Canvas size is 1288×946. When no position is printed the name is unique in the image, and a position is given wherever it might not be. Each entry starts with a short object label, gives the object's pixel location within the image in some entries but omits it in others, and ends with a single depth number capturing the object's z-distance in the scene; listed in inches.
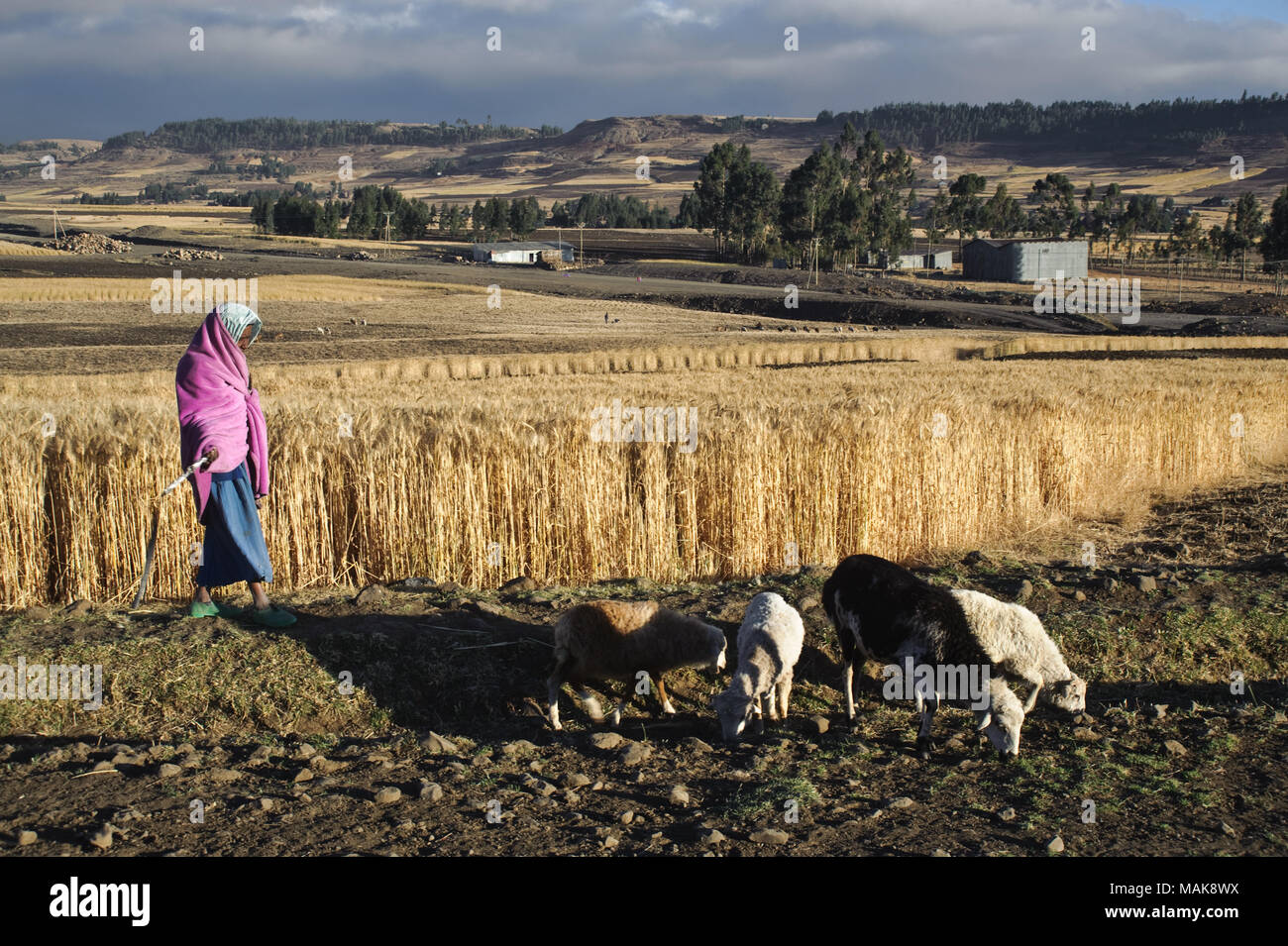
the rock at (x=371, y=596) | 311.4
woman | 291.9
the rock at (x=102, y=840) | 189.3
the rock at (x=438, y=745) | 241.1
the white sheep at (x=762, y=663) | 253.6
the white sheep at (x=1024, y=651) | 253.8
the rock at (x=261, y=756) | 232.8
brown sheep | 266.4
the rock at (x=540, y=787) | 217.6
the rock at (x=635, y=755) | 236.7
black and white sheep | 244.4
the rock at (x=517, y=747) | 239.0
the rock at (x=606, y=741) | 246.2
